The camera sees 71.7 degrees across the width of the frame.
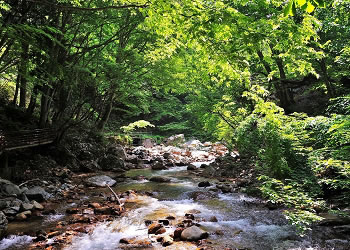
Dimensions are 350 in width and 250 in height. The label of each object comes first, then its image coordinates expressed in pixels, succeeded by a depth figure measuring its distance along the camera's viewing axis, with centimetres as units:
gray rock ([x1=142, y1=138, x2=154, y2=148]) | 2407
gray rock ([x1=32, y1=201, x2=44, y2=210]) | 677
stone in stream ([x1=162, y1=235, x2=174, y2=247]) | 463
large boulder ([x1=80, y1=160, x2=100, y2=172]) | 1239
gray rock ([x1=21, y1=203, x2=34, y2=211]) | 646
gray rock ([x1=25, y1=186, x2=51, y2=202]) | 752
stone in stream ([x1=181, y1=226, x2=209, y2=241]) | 483
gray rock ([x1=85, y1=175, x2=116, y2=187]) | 972
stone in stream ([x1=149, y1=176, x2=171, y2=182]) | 1066
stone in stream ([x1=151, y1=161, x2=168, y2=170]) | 1419
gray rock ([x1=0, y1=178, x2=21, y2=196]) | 701
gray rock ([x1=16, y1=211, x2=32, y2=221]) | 600
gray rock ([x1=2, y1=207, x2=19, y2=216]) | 606
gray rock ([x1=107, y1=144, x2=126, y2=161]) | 1518
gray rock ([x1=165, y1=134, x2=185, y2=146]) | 2605
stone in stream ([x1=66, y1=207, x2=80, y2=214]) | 660
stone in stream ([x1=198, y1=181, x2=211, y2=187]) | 944
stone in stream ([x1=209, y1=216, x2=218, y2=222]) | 590
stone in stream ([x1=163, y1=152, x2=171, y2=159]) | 1747
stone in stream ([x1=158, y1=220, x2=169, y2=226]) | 566
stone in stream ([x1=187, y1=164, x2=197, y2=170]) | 1369
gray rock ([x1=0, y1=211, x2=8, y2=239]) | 504
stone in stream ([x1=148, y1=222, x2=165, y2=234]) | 520
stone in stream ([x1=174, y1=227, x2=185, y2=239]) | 493
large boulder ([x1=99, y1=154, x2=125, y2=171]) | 1353
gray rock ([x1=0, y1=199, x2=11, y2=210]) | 622
